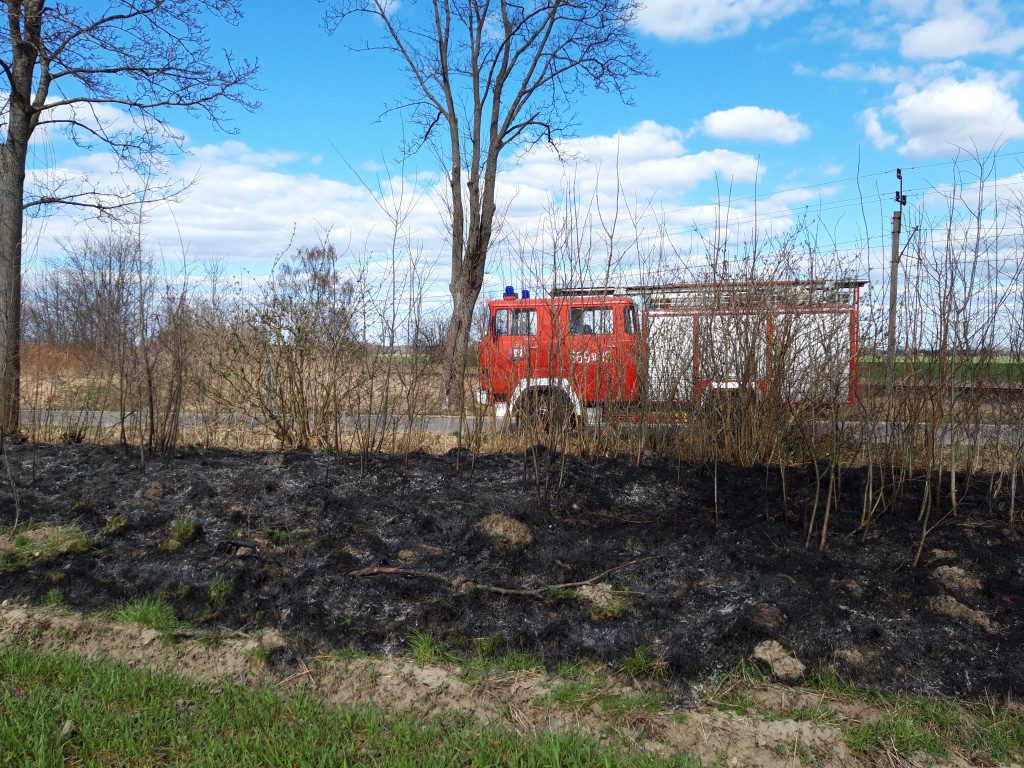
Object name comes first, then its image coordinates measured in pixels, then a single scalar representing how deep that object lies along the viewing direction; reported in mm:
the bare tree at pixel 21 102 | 7543
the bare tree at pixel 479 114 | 13875
